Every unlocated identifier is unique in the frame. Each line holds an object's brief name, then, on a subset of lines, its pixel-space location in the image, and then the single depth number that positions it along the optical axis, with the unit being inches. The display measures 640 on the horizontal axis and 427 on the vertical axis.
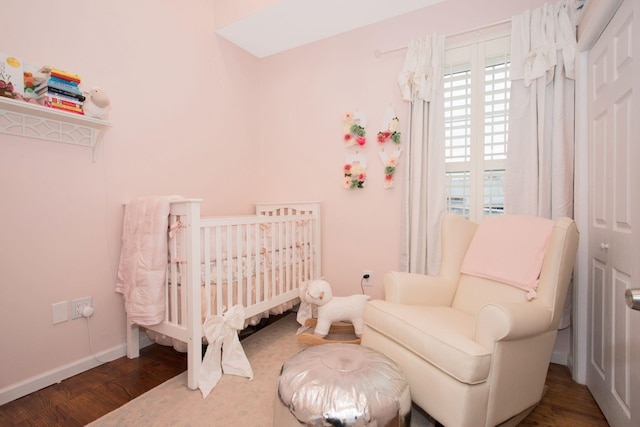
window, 80.0
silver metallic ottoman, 37.4
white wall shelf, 57.4
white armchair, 43.8
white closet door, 44.5
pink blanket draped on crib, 65.1
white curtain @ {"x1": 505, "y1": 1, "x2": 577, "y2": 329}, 69.5
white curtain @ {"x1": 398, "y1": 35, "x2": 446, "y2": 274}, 84.7
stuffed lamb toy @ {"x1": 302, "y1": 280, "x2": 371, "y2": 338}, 80.7
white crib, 61.6
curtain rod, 77.9
